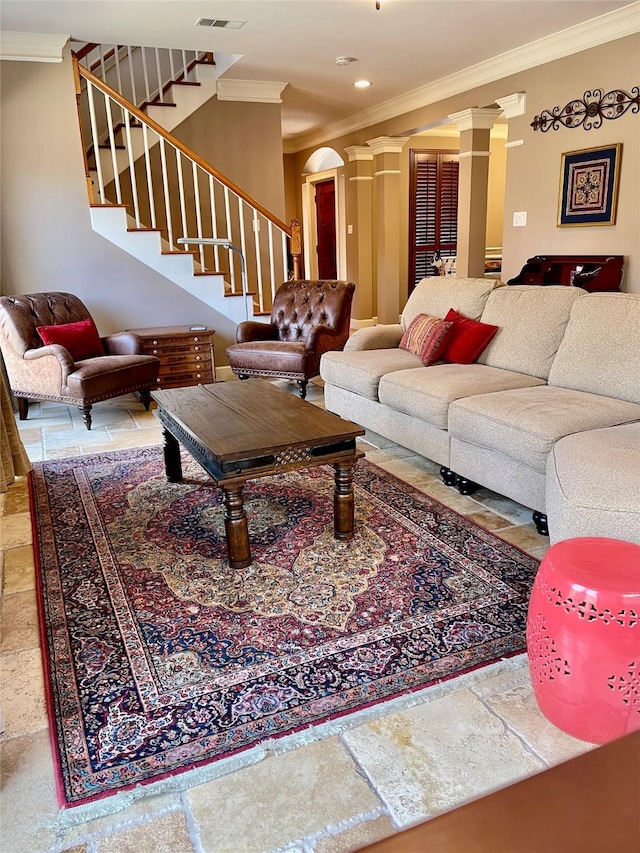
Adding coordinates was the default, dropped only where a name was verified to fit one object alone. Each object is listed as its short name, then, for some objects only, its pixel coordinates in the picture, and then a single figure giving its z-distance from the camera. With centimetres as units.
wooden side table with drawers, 509
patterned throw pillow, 368
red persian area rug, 163
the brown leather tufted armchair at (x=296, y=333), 488
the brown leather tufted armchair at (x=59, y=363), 427
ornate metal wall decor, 466
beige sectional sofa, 201
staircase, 534
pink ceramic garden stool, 143
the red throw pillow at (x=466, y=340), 360
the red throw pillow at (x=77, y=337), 454
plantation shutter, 889
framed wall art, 483
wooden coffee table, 231
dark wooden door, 1012
